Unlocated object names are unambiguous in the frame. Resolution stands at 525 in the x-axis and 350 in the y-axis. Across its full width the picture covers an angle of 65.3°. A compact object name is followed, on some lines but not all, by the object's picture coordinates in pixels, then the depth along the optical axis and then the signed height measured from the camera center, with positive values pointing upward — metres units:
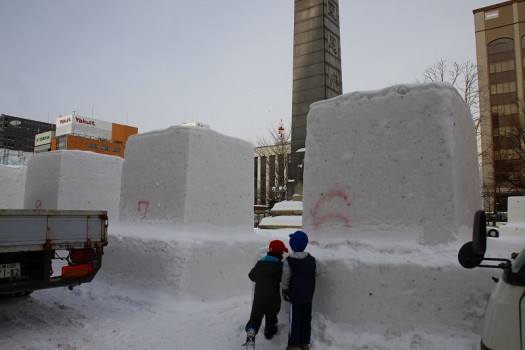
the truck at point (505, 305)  2.27 -0.50
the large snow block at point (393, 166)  4.62 +0.62
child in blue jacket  4.37 -0.77
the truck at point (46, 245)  5.08 -0.42
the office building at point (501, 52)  48.94 +20.50
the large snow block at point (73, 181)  10.03 +0.82
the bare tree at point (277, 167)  33.78 +4.27
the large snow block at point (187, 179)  7.32 +0.68
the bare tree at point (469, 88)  19.95 +6.40
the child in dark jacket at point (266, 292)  4.55 -0.84
